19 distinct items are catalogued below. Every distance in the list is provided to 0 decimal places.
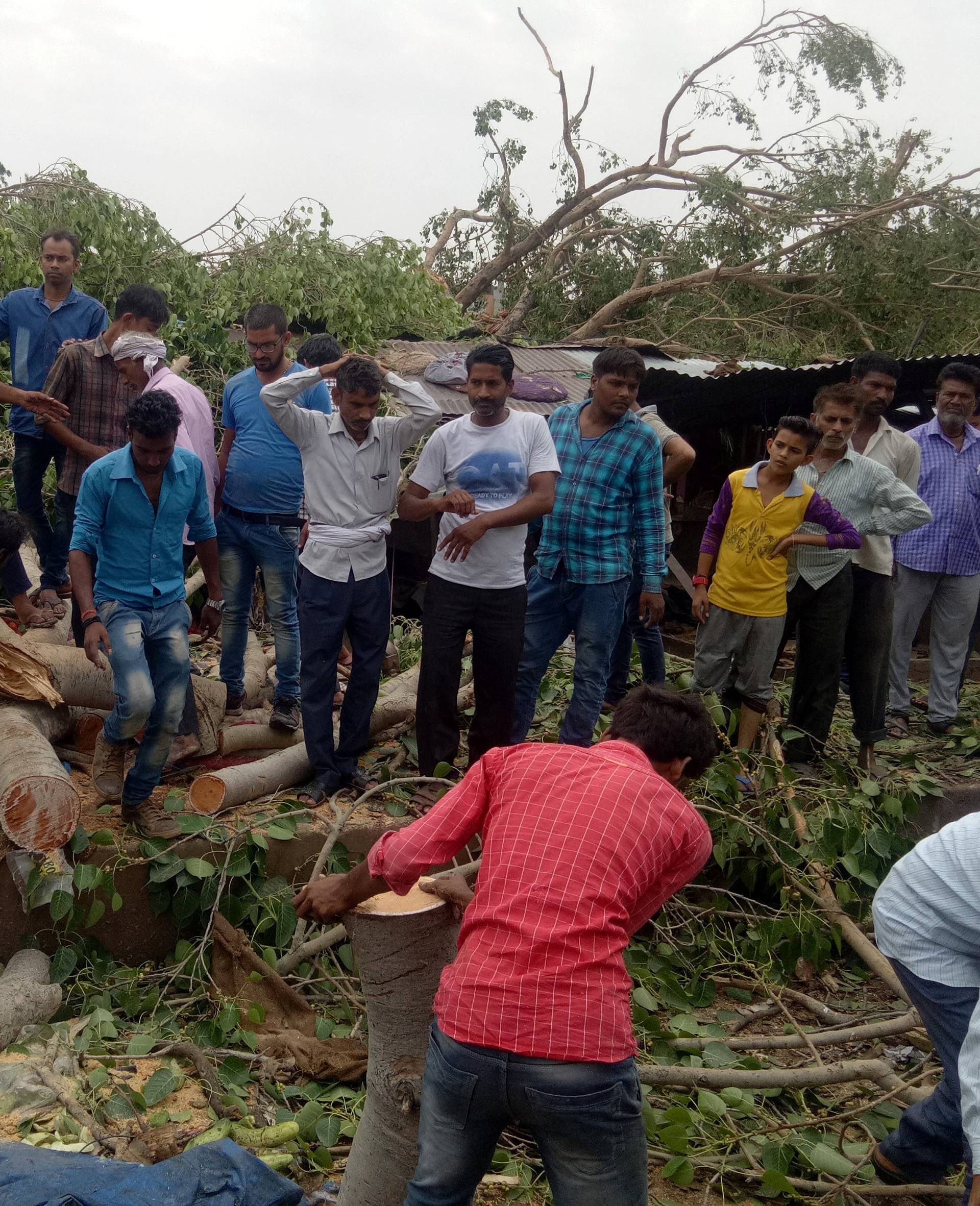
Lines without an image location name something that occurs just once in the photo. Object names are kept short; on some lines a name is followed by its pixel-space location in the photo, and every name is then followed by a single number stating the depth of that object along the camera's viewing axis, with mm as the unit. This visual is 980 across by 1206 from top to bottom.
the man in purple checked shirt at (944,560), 5918
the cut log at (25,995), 3213
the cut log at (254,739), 4641
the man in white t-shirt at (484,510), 4195
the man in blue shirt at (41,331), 5195
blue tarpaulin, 2119
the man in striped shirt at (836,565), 4945
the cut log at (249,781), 4133
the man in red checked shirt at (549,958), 1929
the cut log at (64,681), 4062
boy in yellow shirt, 4801
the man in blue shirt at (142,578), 3775
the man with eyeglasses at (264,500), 4668
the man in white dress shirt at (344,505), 4156
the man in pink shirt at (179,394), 4492
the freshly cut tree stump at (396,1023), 2439
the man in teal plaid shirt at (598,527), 4523
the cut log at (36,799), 3506
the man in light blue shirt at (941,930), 2404
